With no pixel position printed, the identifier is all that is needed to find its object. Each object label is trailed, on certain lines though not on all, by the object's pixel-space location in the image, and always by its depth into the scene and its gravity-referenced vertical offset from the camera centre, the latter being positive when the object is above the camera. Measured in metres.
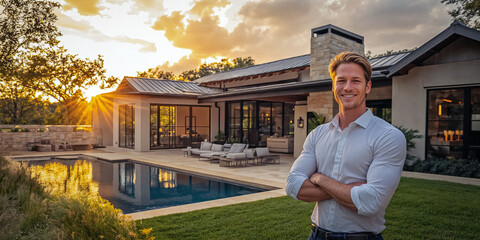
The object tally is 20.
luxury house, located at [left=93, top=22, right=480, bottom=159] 9.04 +0.60
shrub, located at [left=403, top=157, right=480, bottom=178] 8.53 -1.35
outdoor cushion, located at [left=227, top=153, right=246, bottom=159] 12.06 -1.49
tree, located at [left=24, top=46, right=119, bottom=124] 22.36 +2.76
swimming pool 7.87 -2.04
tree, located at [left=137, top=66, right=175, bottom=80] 41.68 +5.24
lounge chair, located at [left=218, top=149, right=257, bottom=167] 12.06 -1.63
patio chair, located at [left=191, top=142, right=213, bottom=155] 15.00 -1.56
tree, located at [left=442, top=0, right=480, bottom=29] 16.96 +5.50
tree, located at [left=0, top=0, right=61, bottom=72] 14.33 +3.97
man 1.44 -0.24
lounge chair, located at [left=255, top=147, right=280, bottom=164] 12.80 -1.61
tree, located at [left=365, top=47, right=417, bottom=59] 38.16 +7.46
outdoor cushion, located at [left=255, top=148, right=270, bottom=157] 12.82 -1.44
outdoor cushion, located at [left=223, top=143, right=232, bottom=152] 14.38 -1.41
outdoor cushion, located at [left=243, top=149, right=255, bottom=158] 12.48 -1.44
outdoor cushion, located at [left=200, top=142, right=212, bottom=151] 15.06 -1.43
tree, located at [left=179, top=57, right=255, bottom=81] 45.28 +6.44
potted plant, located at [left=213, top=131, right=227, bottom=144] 19.09 -1.29
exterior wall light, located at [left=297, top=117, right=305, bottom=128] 14.53 -0.29
